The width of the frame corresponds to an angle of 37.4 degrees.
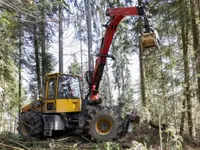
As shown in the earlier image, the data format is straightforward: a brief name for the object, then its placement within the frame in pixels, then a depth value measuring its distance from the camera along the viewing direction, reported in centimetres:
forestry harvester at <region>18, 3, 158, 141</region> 880
